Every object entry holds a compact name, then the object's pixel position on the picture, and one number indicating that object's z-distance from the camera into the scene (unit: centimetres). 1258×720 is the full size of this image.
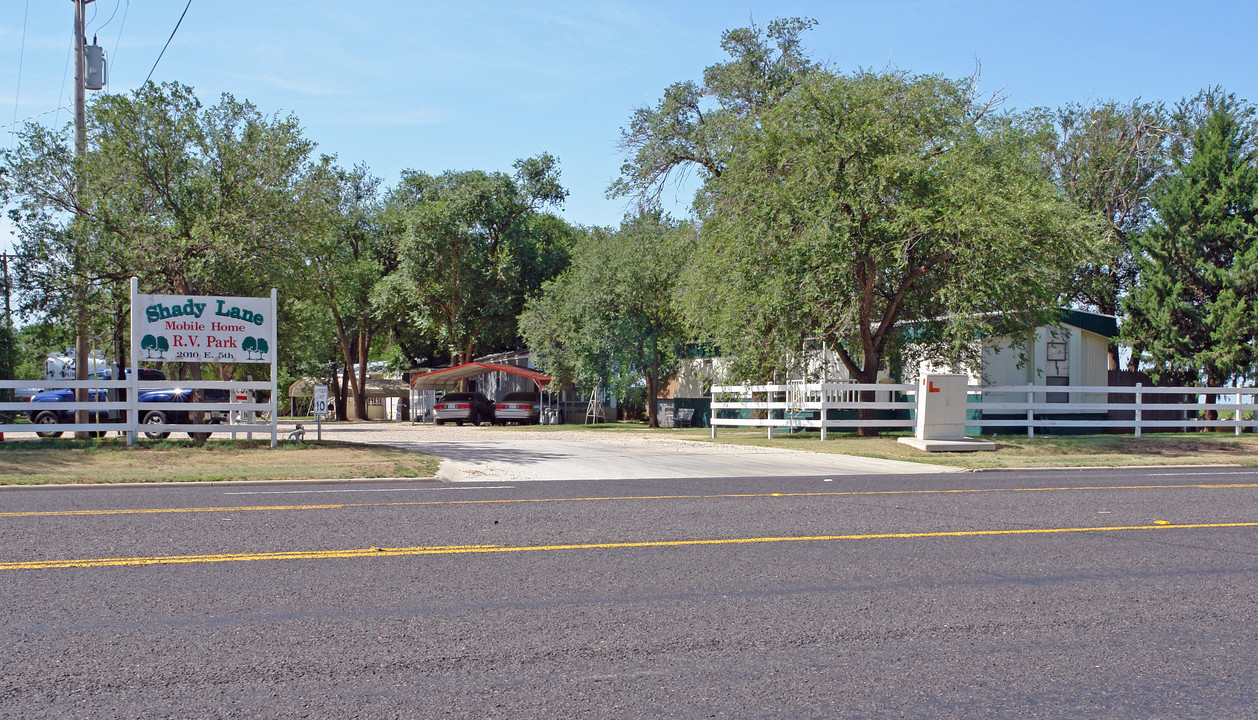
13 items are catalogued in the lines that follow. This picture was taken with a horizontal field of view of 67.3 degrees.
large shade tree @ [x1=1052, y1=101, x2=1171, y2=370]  3612
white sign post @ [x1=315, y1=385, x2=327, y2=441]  2115
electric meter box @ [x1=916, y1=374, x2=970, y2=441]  1945
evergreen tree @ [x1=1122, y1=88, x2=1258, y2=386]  2788
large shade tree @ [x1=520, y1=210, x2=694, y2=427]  3394
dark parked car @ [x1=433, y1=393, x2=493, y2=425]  3862
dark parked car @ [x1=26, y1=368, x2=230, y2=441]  2562
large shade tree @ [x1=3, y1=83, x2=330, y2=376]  2023
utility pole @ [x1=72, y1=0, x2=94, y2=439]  2077
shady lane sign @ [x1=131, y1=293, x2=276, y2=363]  1802
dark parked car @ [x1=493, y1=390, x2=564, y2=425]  3872
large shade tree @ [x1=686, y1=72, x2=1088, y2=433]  1966
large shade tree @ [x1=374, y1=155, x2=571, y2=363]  4353
